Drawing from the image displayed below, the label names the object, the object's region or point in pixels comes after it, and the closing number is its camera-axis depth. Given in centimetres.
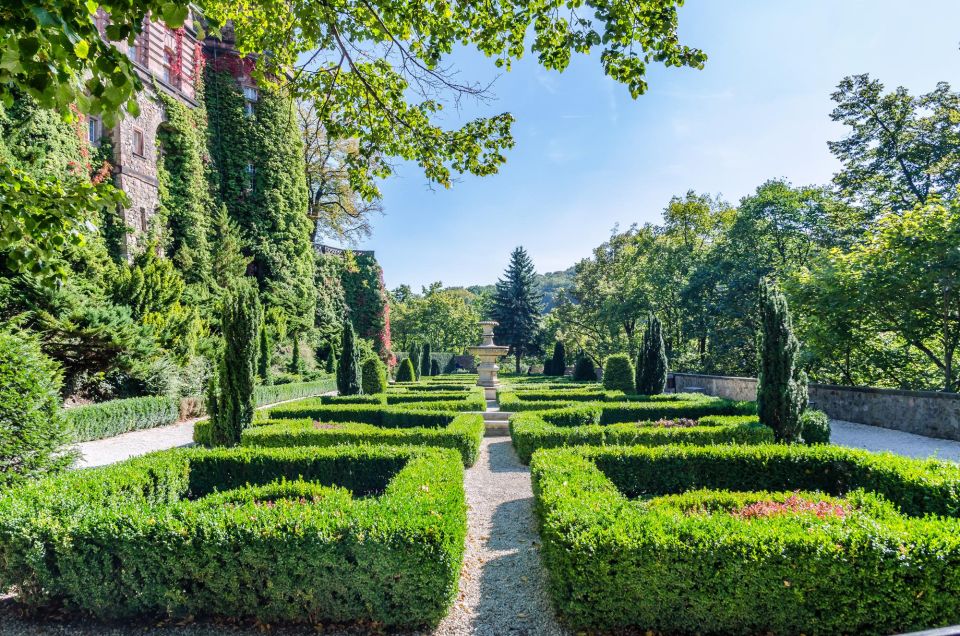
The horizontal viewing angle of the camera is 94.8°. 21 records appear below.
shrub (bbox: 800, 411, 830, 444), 884
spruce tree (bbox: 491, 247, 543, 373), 4156
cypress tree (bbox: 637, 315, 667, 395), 1485
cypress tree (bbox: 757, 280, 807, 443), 845
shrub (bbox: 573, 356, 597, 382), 2553
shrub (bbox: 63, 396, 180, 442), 1036
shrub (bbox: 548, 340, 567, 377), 3231
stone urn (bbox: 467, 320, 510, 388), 1852
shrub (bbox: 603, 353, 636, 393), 1708
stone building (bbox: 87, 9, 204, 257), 1770
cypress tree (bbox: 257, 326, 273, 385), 1770
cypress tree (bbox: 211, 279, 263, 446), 836
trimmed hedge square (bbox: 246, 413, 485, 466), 827
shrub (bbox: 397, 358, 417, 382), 2464
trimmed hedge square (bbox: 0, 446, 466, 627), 350
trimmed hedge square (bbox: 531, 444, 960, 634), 319
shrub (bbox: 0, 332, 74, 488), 496
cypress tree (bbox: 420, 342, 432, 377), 3484
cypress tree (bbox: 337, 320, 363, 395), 1531
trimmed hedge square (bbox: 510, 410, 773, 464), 810
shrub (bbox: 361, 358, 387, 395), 1623
